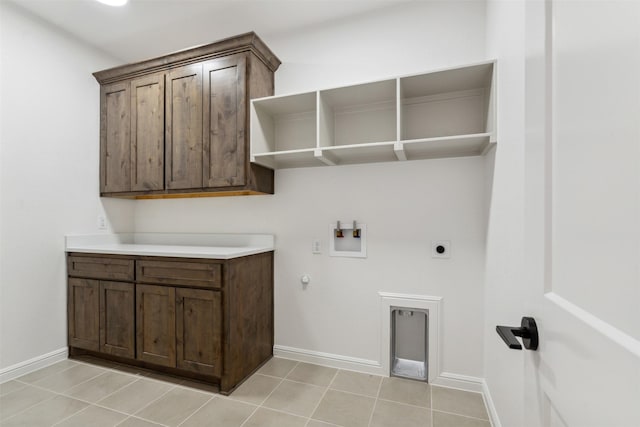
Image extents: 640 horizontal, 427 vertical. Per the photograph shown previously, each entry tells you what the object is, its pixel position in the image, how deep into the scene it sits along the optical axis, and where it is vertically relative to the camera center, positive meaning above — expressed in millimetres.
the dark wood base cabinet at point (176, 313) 1999 -745
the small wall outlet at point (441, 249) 2084 -255
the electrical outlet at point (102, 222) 2762 -101
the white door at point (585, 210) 395 +4
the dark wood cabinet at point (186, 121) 2209 +731
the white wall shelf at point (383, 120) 1868 +685
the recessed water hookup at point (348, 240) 2293 -216
